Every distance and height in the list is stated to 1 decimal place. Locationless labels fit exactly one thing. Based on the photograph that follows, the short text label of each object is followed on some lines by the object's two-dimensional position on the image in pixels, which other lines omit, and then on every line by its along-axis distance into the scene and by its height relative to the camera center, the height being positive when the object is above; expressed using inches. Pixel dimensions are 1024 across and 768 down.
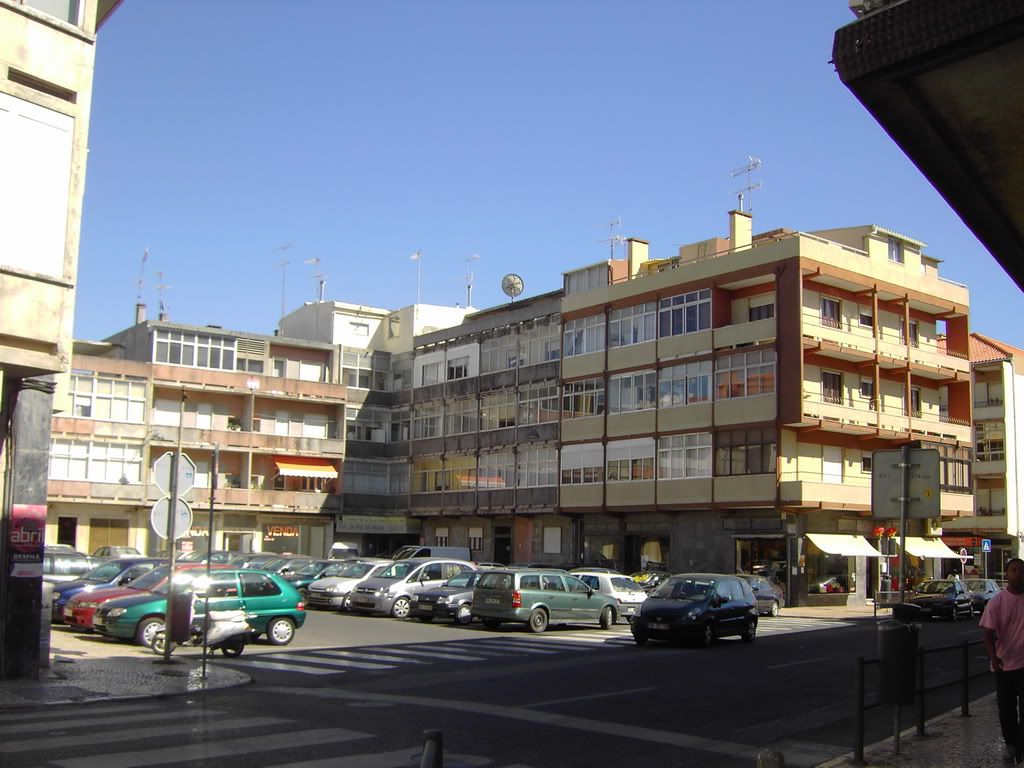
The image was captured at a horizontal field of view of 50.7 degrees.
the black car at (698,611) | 933.8 -74.4
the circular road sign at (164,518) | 654.5 -2.7
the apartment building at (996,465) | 2593.5 +168.9
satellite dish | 2578.7 +559.0
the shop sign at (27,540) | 585.3 -16.4
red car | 892.6 -72.1
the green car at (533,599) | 1067.3 -76.7
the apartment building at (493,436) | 2301.9 +191.8
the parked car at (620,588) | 1259.2 -75.4
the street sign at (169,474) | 662.5 +24.1
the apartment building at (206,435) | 2273.6 +174.8
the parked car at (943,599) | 1571.1 -97.2
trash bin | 404.8 -49.0
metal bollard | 211.5 -45.0
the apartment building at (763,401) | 1824.6 +231.9
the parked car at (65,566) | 1159.6 -60.1
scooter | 731.4 -82.4
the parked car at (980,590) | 1675.7 -88.6
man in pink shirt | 392.8 -43.4
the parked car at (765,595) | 1526.8 -94.5
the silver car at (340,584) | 1299.2 -80.4
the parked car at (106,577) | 1006.4 -64.6
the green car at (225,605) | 815.7 -69.6
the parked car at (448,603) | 1170.0 -89.0
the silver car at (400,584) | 1235.9 -75.2
